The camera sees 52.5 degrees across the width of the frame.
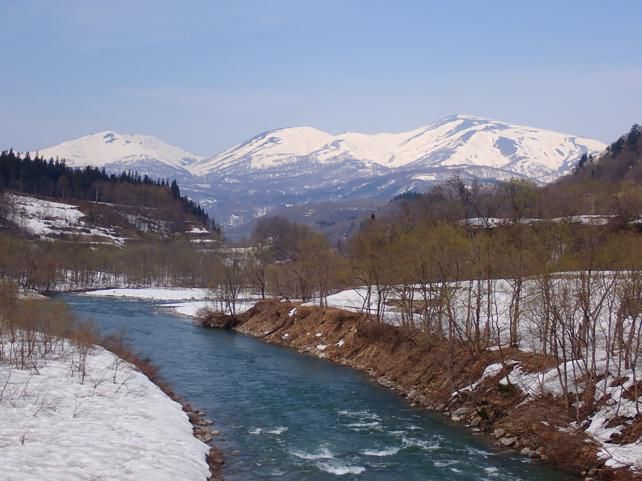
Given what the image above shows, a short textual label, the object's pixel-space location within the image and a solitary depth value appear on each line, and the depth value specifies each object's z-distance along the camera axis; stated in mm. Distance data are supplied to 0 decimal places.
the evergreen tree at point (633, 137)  147750
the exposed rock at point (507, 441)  24875
